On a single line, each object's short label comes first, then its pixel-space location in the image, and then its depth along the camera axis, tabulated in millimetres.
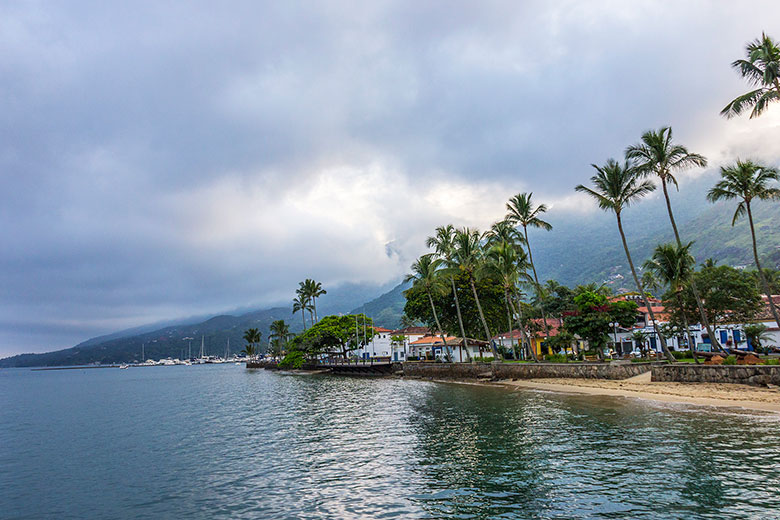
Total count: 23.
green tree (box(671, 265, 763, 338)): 49281
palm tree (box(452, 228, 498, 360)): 57412
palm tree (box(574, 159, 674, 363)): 39688
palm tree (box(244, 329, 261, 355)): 166000
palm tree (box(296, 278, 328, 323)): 119812
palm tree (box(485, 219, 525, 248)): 56438
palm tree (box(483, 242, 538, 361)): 50500
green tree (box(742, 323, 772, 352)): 46406
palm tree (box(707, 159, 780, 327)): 32781
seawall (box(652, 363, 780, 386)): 27469
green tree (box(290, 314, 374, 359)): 97875
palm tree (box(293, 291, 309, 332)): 121862
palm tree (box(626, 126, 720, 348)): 37000
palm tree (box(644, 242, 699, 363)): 36094
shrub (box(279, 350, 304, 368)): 107812
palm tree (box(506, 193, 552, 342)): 53375
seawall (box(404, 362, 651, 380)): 38594
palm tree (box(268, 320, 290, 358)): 143500
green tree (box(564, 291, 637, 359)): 42031
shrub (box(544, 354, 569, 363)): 47438
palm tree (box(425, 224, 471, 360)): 60188
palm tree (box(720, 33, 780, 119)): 24828
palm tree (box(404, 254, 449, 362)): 62469
